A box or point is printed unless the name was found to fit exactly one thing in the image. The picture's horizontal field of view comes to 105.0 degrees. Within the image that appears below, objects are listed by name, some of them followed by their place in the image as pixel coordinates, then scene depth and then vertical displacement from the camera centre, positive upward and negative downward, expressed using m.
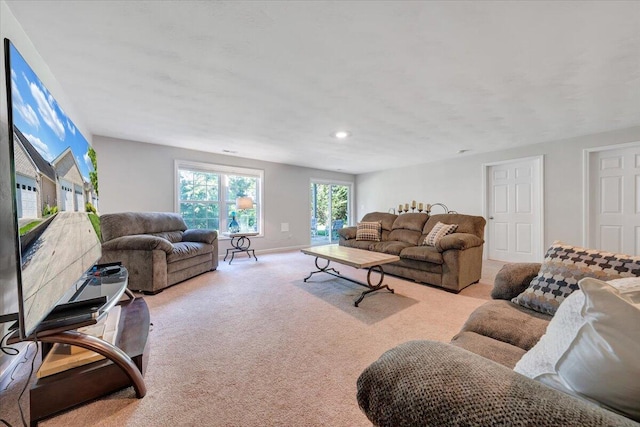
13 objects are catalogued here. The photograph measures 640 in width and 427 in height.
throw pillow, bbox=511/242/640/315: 1.21 -0.32
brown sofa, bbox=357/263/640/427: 0.44 -0.37
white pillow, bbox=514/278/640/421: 0.53 -0.33
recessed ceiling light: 3.56 +1.16
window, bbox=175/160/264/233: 4.67 +0.37
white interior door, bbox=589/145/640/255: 3.43 +0.16
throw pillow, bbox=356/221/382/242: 4.28 -0.34
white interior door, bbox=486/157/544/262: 4.22 +0.02
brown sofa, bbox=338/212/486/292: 2.96 -0.53
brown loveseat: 2.85 -0.46
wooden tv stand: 1.17 -0.86
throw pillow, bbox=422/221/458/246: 3.46 -0.29
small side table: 4.69 -0.67
